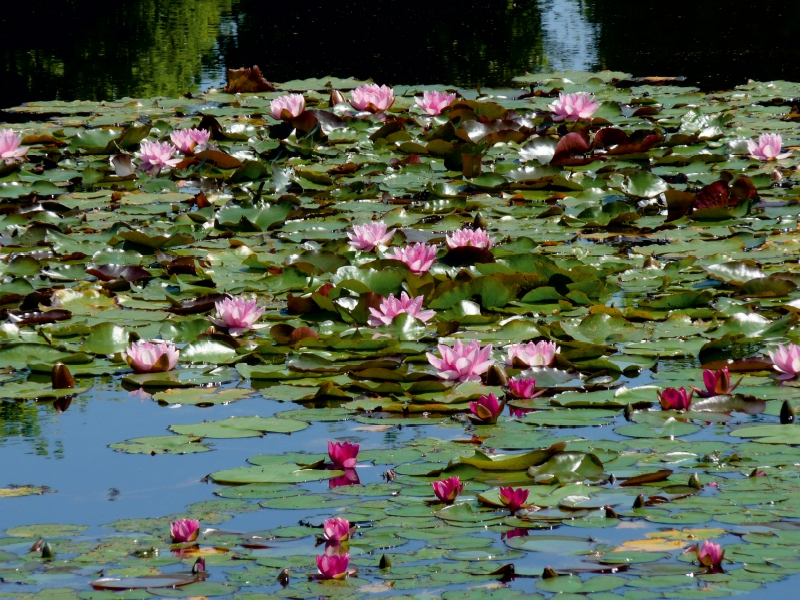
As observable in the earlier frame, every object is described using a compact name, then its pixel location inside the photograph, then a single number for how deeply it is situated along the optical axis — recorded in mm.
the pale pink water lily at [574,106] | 13953
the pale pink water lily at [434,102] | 14680
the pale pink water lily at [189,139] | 13453
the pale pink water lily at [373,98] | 15547
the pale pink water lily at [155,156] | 12797
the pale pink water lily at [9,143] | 13047
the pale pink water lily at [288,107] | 14422
